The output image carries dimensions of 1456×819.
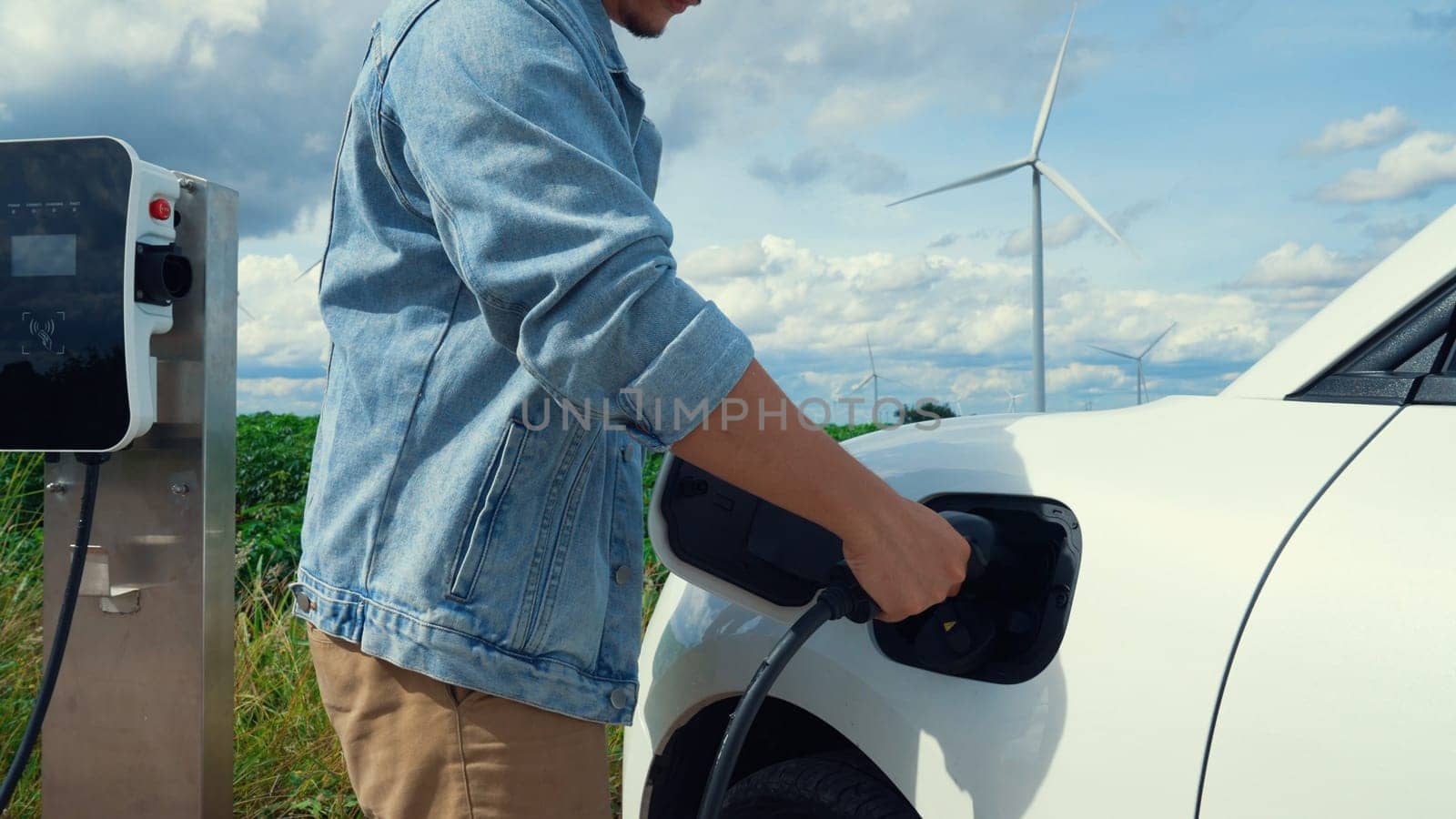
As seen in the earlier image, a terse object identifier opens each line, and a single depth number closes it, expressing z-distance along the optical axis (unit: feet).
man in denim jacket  3.59
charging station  6.55
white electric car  3.12
